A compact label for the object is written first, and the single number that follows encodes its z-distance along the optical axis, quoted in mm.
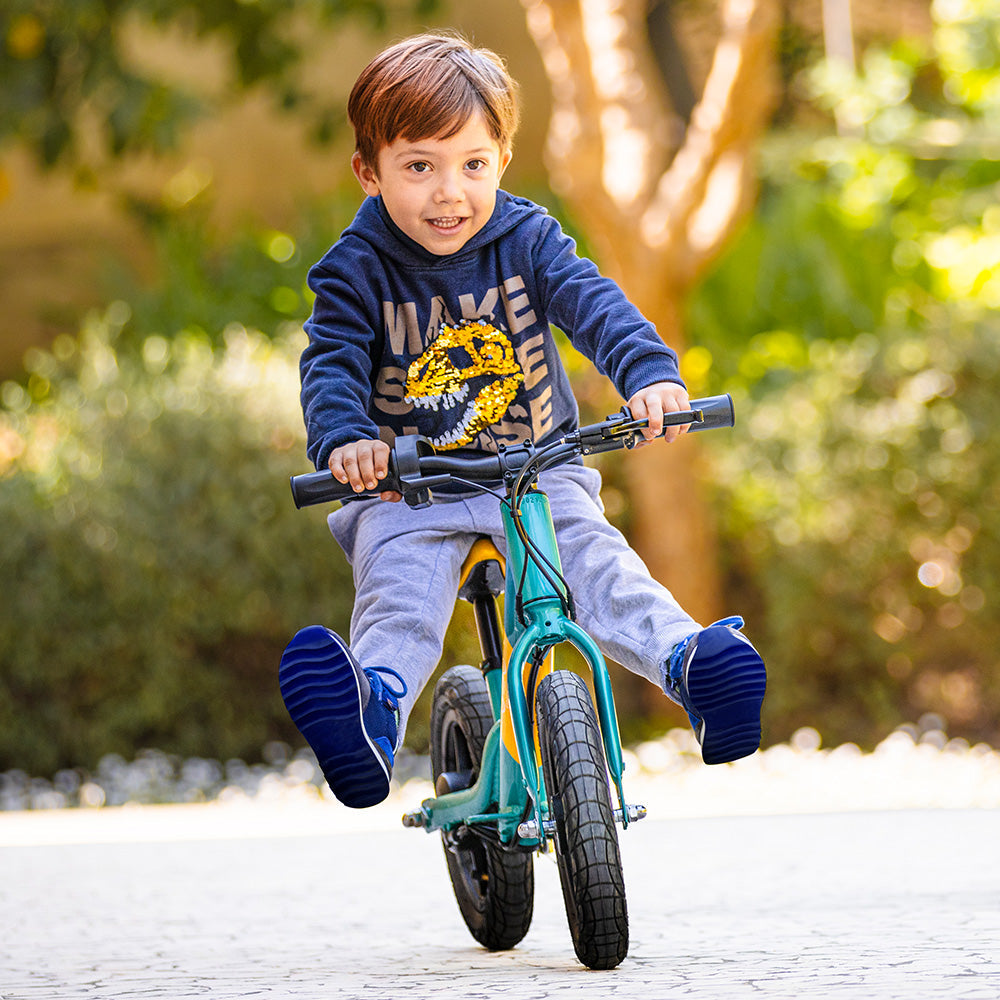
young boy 5930
